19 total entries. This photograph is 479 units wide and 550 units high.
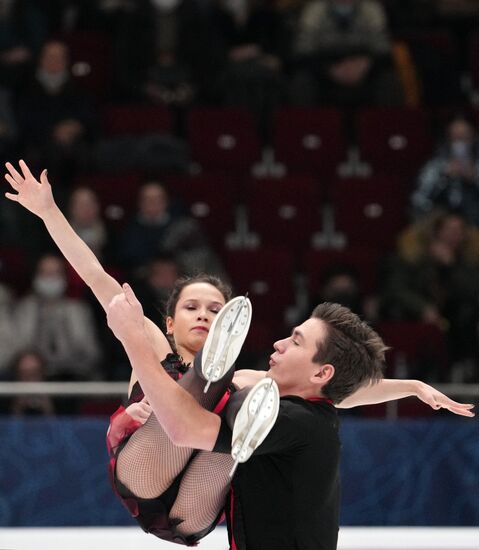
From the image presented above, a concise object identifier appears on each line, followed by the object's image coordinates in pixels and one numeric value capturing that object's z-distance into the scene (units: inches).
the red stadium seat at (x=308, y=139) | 744.3
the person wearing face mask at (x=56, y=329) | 621.9
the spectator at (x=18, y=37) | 764.6
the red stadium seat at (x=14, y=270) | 657.4
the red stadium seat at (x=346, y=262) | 671.1
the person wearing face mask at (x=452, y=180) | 714.2
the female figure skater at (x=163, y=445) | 319.0
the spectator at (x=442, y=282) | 644.1
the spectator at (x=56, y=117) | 714.8
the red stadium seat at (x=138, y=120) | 737.6
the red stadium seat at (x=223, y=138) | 738.8
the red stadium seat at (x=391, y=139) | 751.7
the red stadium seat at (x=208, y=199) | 708.7
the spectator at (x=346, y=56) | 776.3
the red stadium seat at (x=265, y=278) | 668.1
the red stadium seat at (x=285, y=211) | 708.0
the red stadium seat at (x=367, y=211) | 714.2
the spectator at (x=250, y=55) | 771.4
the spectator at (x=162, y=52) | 767.7
